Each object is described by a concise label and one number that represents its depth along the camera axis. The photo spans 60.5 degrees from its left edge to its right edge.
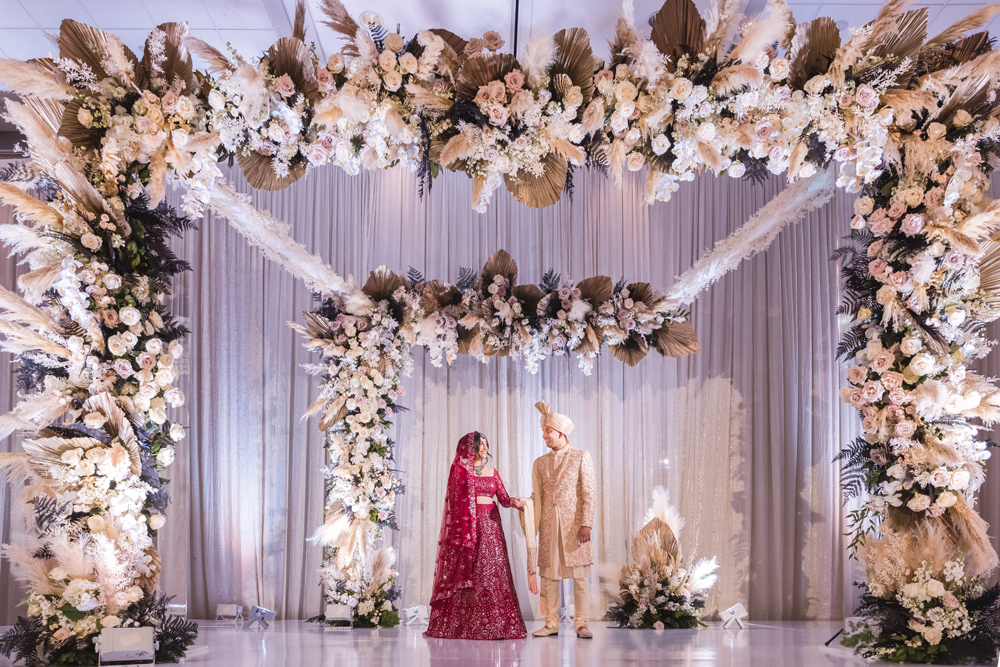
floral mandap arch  4.44
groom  6.69
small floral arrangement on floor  7.58
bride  6.54
